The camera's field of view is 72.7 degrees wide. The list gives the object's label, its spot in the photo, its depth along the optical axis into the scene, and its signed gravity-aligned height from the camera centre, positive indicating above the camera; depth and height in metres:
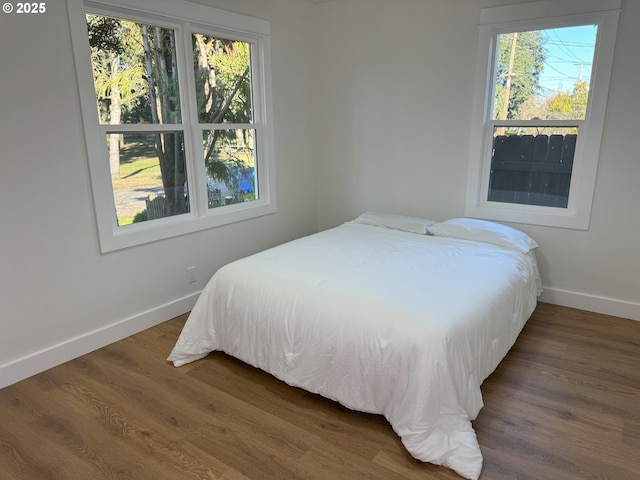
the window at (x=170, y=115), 2.69 +0.12
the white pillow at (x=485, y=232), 3.08 -0.73
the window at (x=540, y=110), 3.04 +0.16
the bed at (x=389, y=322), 1.86 -0.93
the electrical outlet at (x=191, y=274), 3.36 -1.07
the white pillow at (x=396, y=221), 3.47 -0.73
